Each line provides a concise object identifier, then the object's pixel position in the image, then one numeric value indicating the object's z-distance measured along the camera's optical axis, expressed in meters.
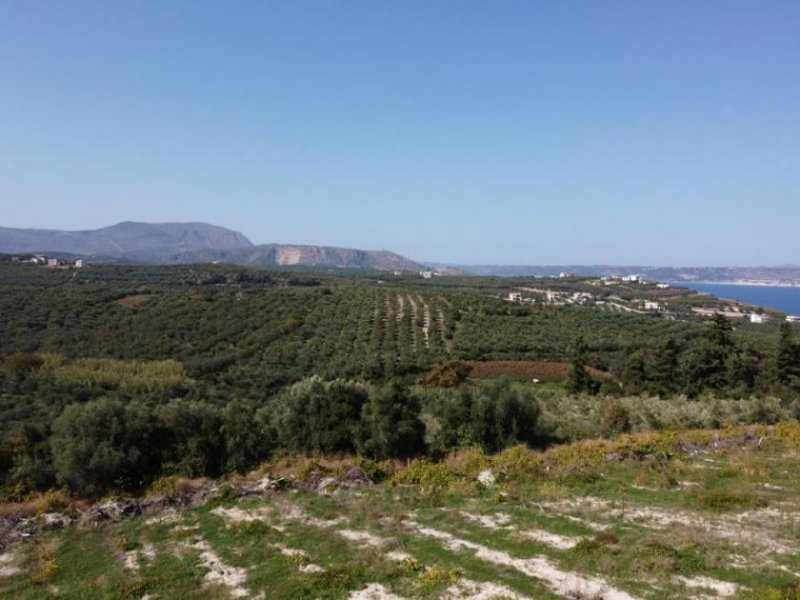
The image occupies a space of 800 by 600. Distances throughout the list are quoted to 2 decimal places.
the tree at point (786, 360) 45.59
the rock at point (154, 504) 16.20
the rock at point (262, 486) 17.30
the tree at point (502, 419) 27.47
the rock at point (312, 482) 17.56
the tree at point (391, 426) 26.72
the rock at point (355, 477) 17.84
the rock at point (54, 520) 15.22
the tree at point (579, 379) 50.91
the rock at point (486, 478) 16.88
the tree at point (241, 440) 24.50
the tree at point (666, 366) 51.66
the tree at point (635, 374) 51.18
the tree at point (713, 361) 49.06
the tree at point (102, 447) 20.92
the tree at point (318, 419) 27.50
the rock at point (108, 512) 15.50
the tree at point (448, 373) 52.44
